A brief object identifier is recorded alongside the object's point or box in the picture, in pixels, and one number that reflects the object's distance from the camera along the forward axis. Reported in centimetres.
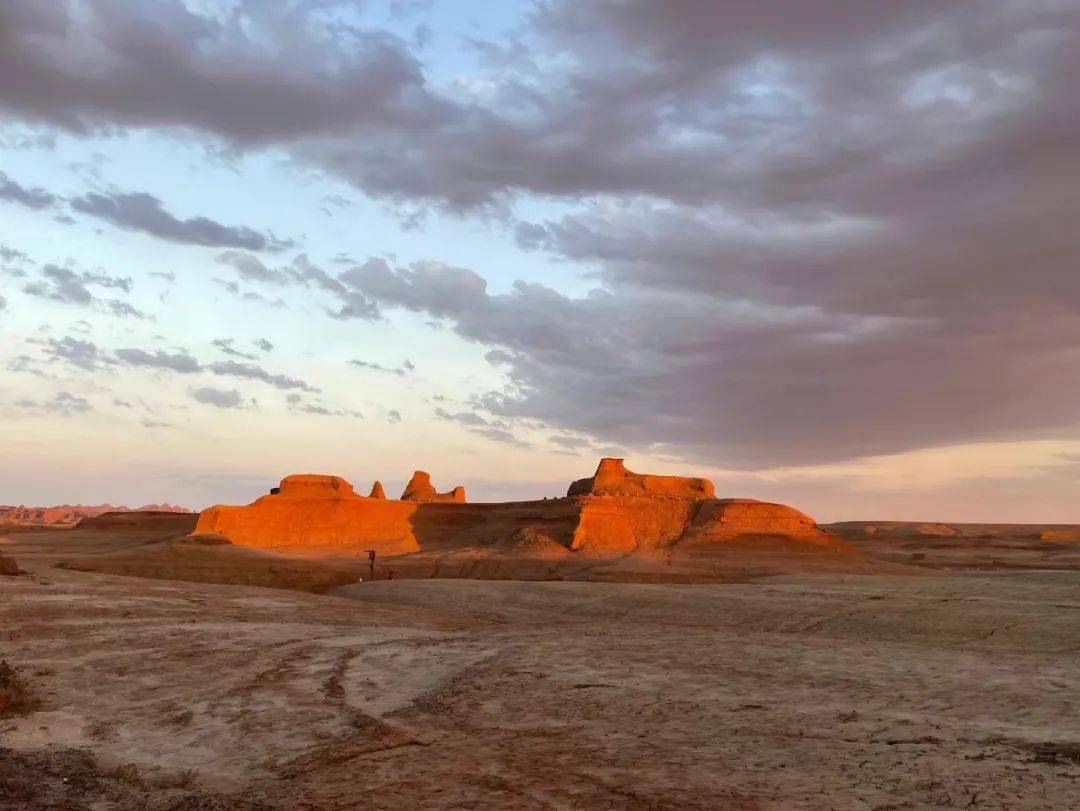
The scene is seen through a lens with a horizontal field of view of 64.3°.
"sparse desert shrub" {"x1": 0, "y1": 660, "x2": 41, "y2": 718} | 998
